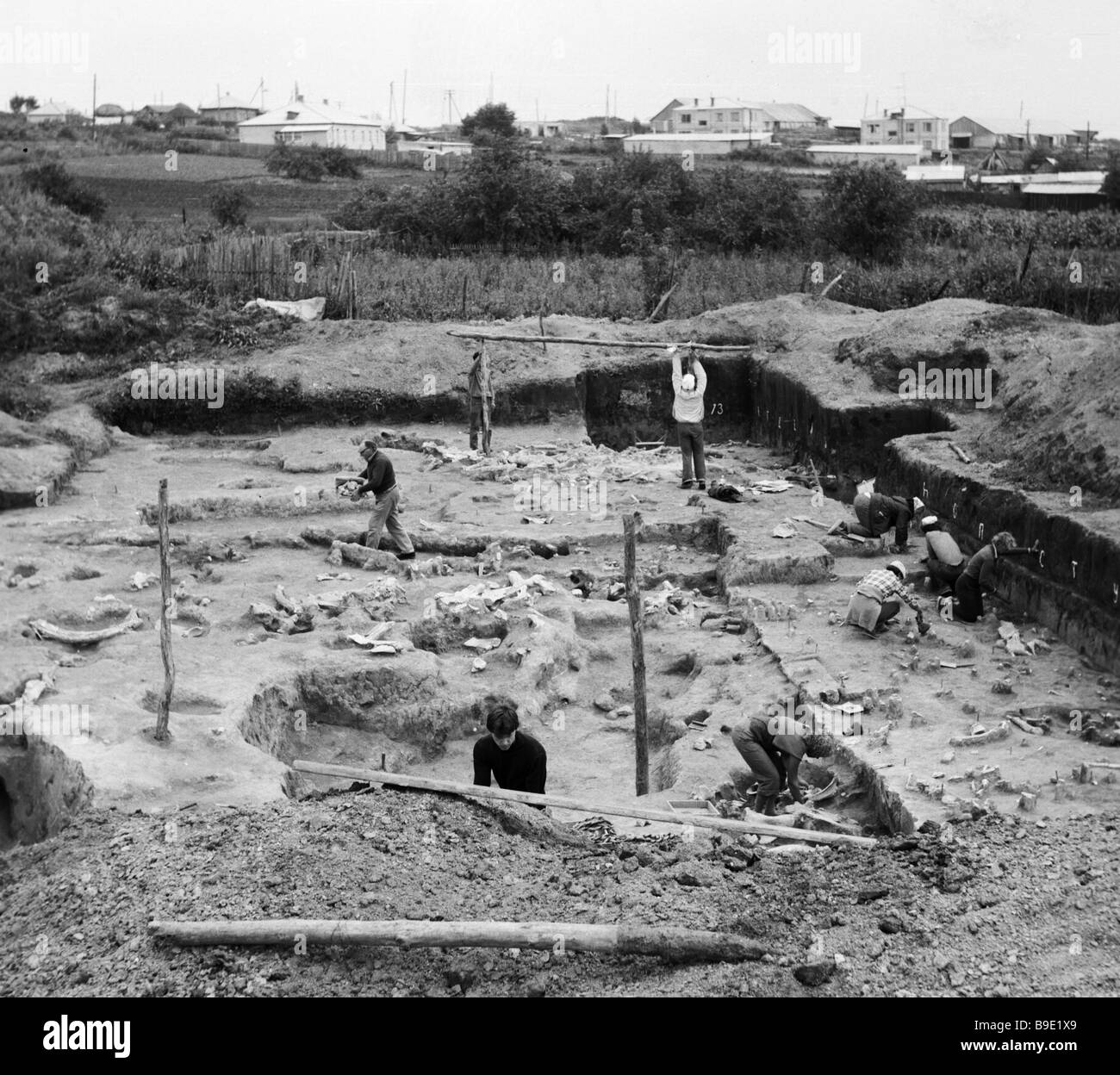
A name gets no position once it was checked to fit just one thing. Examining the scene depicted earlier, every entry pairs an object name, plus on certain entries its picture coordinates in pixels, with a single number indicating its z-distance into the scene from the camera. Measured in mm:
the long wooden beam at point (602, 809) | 7691
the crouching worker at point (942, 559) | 12469
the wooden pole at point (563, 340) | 19703
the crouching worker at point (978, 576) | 11836
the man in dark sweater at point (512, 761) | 8359
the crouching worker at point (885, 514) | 13984
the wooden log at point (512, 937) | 6141
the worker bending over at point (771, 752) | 8867
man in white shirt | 16266
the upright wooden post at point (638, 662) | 9188
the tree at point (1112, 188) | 37906
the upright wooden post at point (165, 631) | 9229
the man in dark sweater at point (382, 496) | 13695
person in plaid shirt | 11477
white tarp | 23148
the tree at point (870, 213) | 28703
